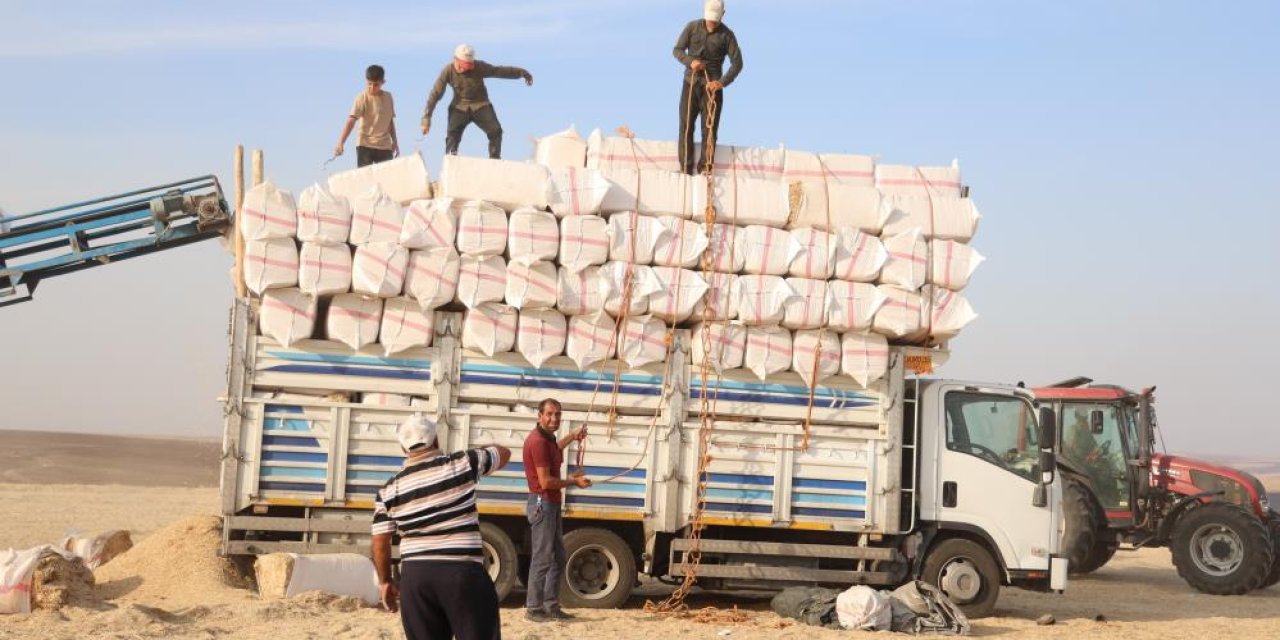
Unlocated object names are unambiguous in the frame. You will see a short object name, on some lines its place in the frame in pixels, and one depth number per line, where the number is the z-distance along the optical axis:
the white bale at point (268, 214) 12.08
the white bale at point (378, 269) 12.26
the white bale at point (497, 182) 12.61
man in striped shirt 7.30
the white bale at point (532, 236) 12.55
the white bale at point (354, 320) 12.33
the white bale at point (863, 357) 13.23
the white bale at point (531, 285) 12.53
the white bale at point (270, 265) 12.06
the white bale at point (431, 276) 12.41
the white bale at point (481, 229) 12.48
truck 12.33
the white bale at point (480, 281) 12.48
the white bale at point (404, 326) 12.42
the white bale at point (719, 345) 12.92
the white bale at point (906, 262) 13.23
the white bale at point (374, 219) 12.35
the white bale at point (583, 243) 12.70
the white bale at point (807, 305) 13.04
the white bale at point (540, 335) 12.63
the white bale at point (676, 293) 12.88
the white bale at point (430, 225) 12.41
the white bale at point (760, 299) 12.99
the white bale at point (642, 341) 12.84
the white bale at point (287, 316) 12.20
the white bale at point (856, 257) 13.25
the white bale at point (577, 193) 12.77
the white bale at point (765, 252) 13.12
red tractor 18.81
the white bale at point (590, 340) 12.74
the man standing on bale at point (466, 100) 14.48
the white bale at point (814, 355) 13.13
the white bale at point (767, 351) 13.05
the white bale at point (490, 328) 12.50
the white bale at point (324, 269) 12.14
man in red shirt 11.90
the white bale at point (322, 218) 12.18
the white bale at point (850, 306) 13.13
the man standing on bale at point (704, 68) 13.63
